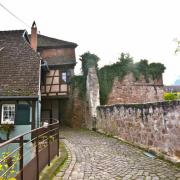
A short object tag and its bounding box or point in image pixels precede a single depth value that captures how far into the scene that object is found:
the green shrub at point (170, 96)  18.49
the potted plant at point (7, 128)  10.54
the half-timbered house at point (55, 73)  16.12
